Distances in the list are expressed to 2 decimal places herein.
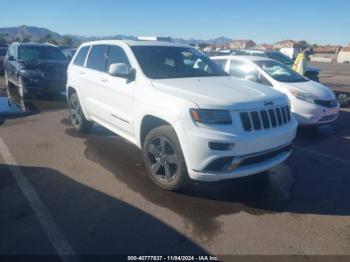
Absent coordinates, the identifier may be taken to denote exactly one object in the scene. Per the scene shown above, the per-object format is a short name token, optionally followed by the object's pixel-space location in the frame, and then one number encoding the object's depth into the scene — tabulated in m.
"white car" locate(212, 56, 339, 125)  7.04
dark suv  10.34
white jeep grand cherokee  3.60
